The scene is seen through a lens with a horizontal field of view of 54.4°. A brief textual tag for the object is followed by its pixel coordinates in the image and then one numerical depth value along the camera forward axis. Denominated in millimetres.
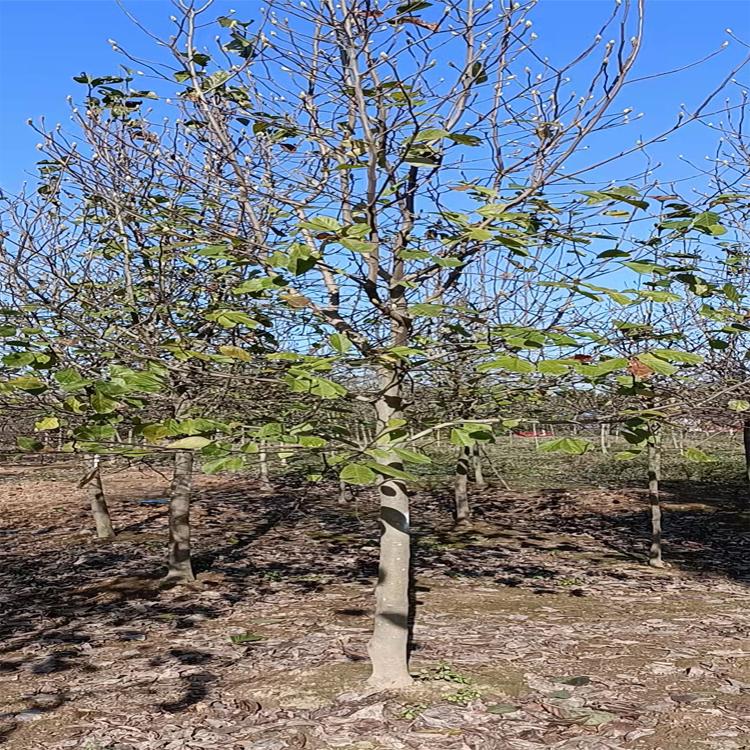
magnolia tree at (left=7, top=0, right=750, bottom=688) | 3840
